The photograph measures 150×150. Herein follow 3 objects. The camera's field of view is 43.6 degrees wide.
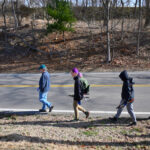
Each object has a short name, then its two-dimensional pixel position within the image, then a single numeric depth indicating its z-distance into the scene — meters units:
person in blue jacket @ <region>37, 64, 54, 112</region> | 6.62
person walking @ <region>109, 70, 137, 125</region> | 5.35
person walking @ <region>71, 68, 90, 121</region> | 5.58
